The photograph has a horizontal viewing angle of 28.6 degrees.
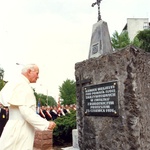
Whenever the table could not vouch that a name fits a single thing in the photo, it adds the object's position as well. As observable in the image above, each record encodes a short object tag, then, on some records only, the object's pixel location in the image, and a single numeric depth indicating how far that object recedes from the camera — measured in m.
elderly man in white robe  3.23
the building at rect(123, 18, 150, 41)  47.38
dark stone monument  4.16
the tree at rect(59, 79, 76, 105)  46.66
